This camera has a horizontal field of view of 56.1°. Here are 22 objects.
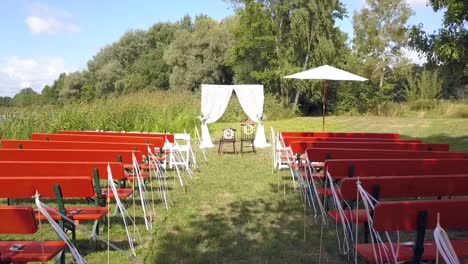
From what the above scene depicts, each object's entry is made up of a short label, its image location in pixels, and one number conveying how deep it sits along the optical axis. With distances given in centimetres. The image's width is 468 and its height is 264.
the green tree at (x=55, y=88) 5309
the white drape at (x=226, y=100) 1417
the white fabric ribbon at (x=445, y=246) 247
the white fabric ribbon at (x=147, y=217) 526
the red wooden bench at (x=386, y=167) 489
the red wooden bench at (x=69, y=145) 688
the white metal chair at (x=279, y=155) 883
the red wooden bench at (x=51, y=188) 380
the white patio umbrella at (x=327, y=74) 1226
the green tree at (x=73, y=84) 4812
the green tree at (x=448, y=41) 923
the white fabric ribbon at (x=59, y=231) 265
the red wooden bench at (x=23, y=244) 290
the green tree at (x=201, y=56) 4038
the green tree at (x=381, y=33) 3353
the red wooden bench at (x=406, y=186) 369
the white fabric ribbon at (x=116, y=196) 417
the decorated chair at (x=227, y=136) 1253
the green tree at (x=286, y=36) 3011
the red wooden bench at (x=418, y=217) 291
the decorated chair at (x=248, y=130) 1352
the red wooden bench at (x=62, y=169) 481
